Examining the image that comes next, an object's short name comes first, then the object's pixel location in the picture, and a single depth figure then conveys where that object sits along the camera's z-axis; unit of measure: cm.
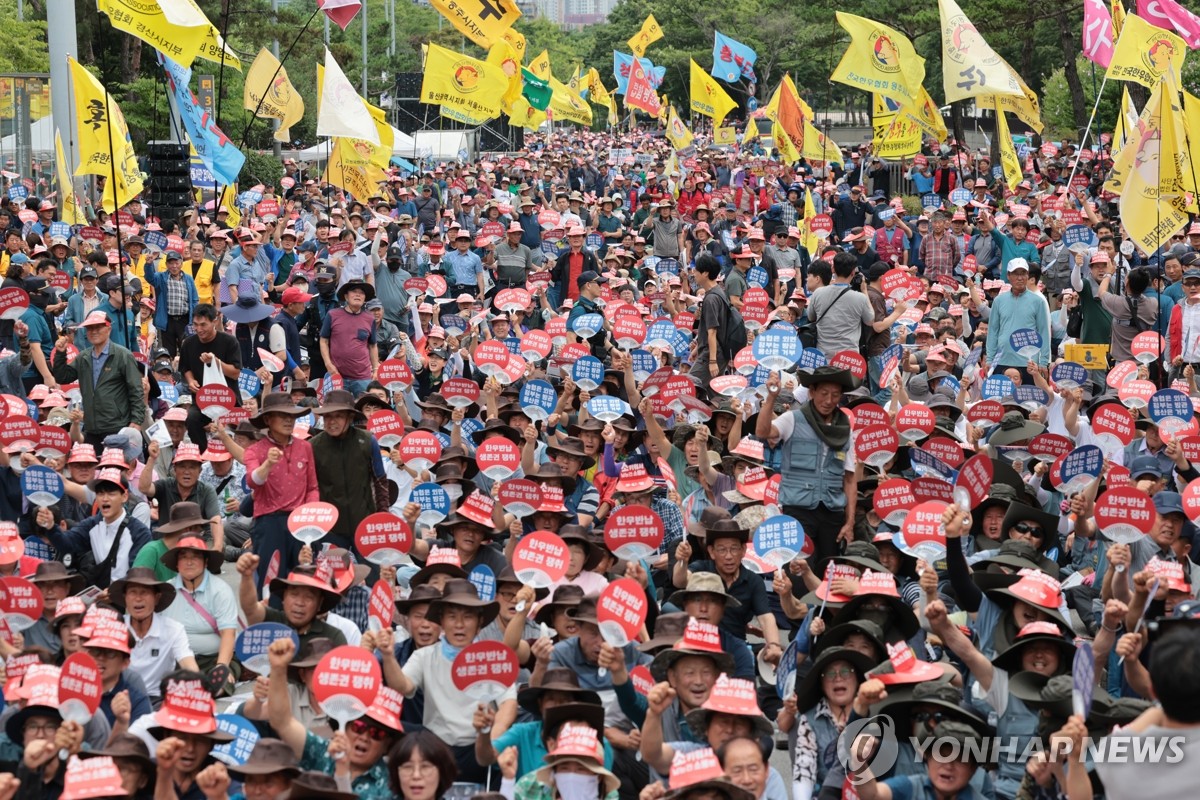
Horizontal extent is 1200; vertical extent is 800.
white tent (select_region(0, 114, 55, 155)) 3328
